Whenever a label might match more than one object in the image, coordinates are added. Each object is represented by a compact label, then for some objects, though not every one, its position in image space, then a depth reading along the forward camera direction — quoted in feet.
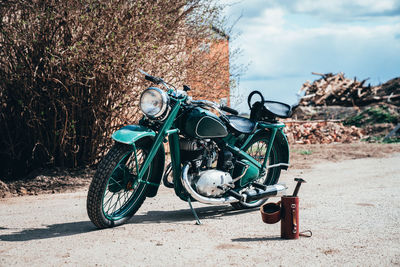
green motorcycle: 15.12
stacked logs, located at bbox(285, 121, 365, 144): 54.07
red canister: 14.42
